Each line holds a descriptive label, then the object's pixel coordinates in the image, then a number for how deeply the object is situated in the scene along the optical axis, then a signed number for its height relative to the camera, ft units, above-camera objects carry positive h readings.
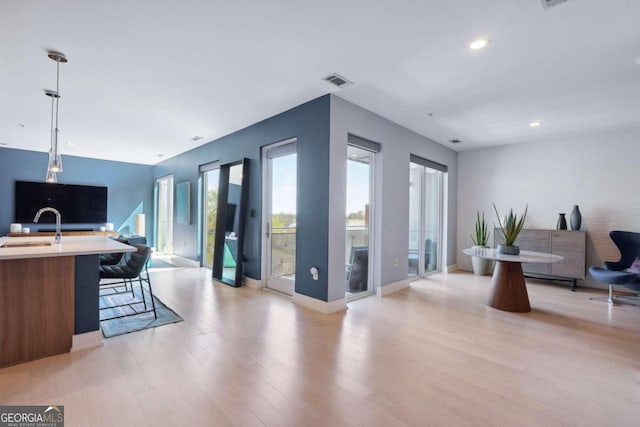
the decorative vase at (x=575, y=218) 15.31 +0.07
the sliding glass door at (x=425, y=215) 17.12 +0.13
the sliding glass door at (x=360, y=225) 13.44 -0.42
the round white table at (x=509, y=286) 11.46 -2.77
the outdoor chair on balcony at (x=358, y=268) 14.01 -2.59
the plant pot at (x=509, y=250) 11.89 -1.33
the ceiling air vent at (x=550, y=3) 6.19 +4.77
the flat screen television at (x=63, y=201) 21.56 +0.90
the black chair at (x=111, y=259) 12.36 -2.03
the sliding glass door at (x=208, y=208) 19.12 +0.44
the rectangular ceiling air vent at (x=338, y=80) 9.68 +4.79
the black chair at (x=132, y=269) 9.95 -2.05
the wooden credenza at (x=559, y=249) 15.01 -1.68
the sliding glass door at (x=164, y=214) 24.52 -0.03
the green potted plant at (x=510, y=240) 11.91 -0.93
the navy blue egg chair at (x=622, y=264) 12.41 -2.05
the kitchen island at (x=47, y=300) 7.02 -2.31
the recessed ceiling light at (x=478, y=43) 7.63 +4.79
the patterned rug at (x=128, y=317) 9.26 -3.75
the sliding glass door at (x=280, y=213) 13.46 +0.11
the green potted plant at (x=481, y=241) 18.33 -1.54
